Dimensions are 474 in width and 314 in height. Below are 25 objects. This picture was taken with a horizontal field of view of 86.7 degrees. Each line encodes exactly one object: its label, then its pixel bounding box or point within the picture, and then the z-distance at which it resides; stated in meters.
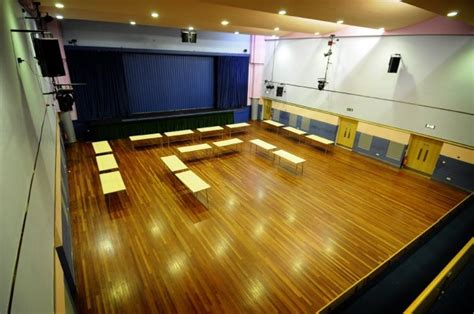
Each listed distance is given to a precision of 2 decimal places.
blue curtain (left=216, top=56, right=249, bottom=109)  12.39
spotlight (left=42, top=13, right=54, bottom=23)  6.37
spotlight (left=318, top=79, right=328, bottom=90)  10.55
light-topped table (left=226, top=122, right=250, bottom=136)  11.34
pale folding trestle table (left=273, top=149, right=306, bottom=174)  8.02
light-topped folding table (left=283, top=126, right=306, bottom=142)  10.81
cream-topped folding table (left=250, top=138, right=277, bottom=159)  9.08
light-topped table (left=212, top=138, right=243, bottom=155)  9.15
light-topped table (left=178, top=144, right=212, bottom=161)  8.50
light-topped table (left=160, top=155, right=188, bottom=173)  7.22
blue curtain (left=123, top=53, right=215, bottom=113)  10.51
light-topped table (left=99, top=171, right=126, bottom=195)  5.91
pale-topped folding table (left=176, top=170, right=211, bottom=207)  6.13
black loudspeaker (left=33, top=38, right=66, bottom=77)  3.67
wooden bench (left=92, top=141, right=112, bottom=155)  8.02
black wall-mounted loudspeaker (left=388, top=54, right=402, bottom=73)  8.11
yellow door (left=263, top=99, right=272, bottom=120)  14.12
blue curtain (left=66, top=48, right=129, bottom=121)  9.23
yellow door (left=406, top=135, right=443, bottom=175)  8.02
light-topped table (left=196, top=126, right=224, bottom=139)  10.86
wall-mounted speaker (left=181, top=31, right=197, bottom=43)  9.31
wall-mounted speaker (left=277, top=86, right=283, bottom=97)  12.10
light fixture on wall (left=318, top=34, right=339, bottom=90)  10.10
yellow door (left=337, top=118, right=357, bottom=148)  10.20
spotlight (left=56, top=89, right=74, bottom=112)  5.25
